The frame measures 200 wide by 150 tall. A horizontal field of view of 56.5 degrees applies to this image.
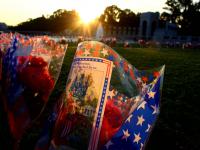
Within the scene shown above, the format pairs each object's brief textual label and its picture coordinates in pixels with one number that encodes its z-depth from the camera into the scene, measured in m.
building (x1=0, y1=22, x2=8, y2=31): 46.67
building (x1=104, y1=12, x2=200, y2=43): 40.12
